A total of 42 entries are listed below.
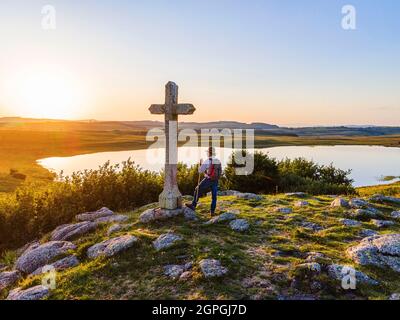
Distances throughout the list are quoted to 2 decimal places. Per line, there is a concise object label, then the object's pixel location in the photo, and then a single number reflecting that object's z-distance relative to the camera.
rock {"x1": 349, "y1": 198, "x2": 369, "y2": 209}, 15.14
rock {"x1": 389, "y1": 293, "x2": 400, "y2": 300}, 7.55
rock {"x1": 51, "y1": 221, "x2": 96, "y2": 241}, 13.08
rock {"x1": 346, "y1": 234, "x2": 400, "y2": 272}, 9.33
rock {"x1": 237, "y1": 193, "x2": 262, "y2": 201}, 17.62
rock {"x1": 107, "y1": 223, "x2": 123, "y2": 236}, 12.30
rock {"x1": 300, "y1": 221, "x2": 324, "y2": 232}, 12.58
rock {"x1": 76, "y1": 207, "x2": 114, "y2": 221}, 15.41
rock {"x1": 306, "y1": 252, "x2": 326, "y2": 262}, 9.17
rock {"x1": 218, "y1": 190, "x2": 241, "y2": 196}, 20.94
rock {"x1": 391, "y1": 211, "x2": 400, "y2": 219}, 14.41
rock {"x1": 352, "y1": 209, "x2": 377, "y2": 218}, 13.96
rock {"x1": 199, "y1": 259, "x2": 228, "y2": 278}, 8.36
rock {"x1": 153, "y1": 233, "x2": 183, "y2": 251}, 10.29
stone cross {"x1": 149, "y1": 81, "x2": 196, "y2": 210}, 13.62
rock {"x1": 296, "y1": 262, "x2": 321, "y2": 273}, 8.44
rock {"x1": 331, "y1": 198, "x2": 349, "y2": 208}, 15.47
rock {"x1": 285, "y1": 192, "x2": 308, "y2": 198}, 18.98
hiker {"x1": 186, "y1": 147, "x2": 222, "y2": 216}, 13.71
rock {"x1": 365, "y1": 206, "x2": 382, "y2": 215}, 14.59
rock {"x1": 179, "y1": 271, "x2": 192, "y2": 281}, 8.39
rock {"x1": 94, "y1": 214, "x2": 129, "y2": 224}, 13.92
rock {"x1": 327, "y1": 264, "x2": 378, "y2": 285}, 8.22
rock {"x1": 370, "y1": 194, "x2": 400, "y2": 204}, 17.27
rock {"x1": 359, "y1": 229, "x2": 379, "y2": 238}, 11.80
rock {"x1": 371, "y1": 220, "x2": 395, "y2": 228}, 12.84
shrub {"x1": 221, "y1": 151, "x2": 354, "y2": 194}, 24.45
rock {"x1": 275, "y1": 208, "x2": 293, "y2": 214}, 14.81
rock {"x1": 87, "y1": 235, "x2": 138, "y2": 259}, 10.12
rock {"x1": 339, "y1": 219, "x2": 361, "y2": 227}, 12.82
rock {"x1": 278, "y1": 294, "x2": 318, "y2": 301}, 7.51
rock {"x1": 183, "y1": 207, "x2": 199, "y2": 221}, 13.15
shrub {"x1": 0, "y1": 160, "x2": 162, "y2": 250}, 15.79
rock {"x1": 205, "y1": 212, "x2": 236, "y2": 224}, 12.66
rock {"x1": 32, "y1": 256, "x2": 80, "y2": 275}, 10.12
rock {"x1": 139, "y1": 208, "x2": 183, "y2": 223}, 13.00
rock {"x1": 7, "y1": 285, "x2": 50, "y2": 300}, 8.37
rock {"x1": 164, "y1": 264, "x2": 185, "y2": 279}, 8.68
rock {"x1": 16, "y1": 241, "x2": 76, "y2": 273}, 10.97
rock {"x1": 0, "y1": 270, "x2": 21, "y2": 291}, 10.26
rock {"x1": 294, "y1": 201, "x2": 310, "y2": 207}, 15.98
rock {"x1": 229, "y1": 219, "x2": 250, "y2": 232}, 12.09
